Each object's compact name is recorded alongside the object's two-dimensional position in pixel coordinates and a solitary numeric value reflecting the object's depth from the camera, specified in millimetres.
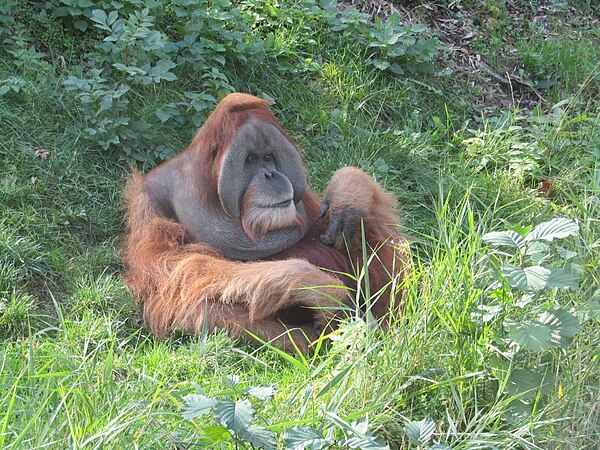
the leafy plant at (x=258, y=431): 4844
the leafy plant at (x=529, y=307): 5273
